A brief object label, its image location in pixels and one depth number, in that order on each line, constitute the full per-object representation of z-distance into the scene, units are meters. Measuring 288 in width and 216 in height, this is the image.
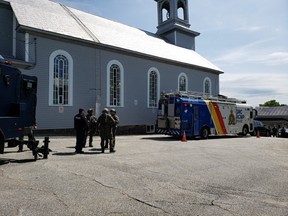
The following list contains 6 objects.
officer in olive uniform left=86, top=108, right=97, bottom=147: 13.83
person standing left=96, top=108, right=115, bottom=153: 11.80
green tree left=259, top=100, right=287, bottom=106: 110.12
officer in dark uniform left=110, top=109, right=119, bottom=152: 12.04
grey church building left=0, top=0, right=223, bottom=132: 19.30
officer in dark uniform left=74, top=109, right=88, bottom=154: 11.41
